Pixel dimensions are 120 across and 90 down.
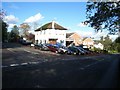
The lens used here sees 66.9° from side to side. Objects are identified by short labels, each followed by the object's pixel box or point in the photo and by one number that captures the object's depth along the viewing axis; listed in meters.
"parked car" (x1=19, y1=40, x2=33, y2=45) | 28.80
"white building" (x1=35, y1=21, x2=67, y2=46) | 30.77
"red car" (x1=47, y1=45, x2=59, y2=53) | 19.39
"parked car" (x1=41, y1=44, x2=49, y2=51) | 20.45
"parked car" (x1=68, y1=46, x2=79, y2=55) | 19.72
